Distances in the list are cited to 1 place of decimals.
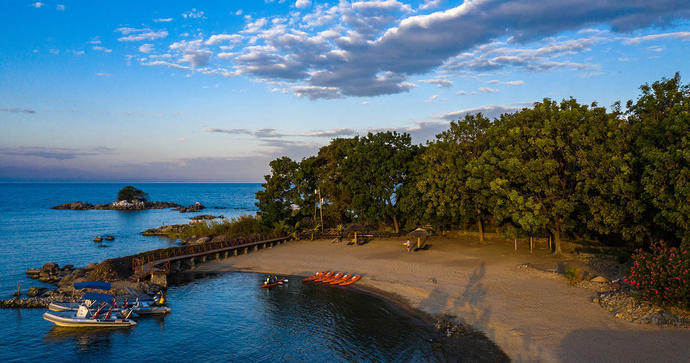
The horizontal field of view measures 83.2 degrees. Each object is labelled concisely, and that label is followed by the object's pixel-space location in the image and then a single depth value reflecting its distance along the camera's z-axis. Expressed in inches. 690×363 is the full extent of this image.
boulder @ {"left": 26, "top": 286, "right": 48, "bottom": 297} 1123.3
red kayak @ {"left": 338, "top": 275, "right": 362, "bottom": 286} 1221.7
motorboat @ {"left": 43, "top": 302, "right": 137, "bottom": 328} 893.2
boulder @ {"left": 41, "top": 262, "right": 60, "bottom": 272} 1432.6
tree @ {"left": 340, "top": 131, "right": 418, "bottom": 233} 1875.0
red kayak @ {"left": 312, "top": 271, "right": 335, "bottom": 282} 1270.9
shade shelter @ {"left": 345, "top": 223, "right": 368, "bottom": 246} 2040.2
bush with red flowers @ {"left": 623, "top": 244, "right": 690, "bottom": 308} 739.4
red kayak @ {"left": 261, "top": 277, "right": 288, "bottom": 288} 1228.3
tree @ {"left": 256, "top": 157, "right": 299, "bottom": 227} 2011.6
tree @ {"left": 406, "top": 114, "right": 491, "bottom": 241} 1560.0
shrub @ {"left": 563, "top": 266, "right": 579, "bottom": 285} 1038.9
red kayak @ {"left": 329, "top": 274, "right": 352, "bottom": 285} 1232.8
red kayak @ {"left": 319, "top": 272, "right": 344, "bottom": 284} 1252.6
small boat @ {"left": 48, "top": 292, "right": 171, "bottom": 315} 945.5
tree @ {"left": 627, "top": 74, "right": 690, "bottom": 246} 873.5
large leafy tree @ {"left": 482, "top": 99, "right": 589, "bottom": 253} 1216.2
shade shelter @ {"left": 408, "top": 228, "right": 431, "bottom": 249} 1617.1
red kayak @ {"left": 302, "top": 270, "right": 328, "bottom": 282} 1291.2
